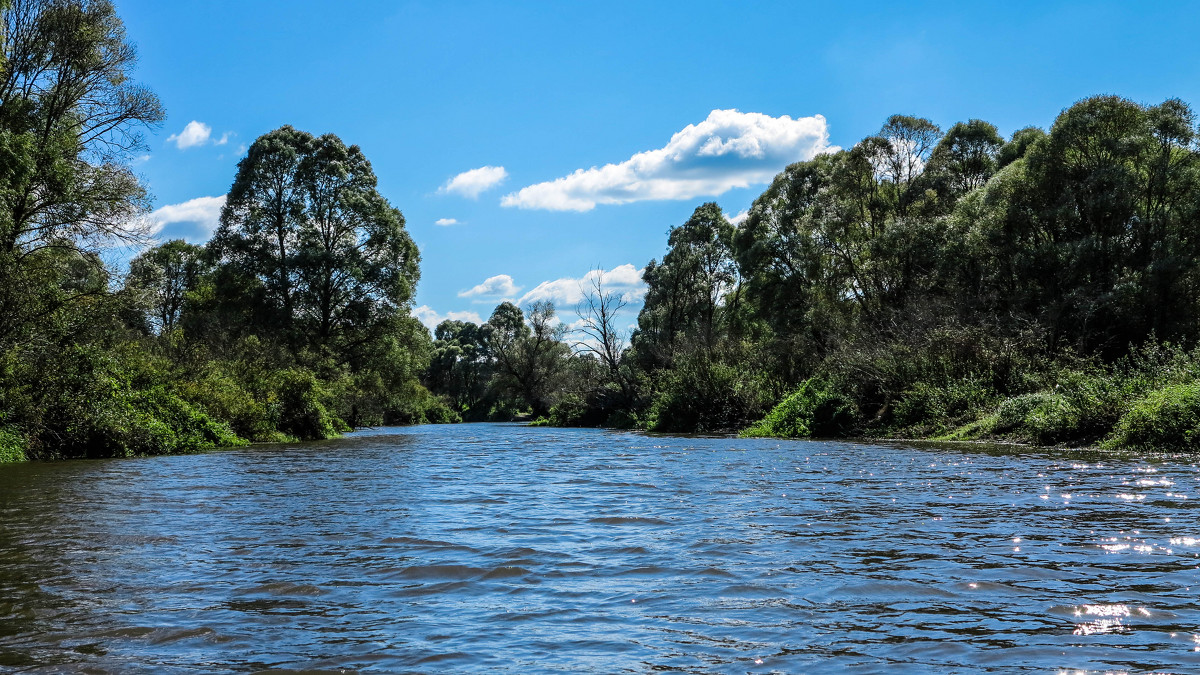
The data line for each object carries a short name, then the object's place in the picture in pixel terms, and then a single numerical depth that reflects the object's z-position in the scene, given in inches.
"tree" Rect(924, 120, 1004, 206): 1664.6
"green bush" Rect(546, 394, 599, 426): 2230.7
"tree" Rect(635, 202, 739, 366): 2427.4
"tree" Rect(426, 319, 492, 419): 4530.0
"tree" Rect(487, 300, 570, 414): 3038.9
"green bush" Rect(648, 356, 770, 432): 1440.7
